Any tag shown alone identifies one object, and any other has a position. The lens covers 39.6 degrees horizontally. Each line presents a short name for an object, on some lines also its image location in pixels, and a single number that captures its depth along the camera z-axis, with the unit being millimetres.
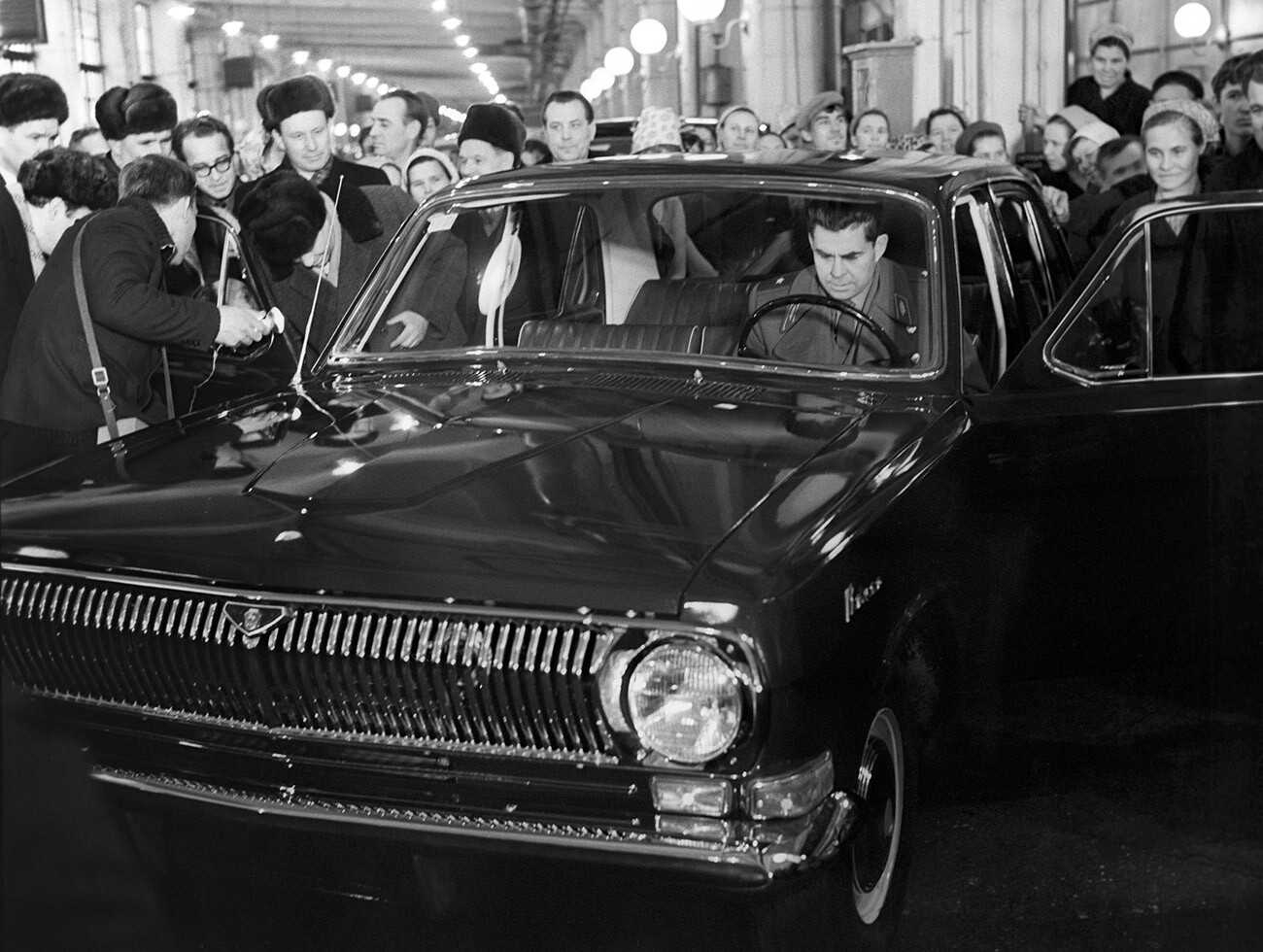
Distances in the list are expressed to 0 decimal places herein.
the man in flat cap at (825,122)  11992
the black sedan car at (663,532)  3068
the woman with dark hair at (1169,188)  4109
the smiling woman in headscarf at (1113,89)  10297
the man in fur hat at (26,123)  6414
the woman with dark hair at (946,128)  11539
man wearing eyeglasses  7230
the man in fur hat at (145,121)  7633
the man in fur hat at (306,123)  7016
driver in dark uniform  4371
